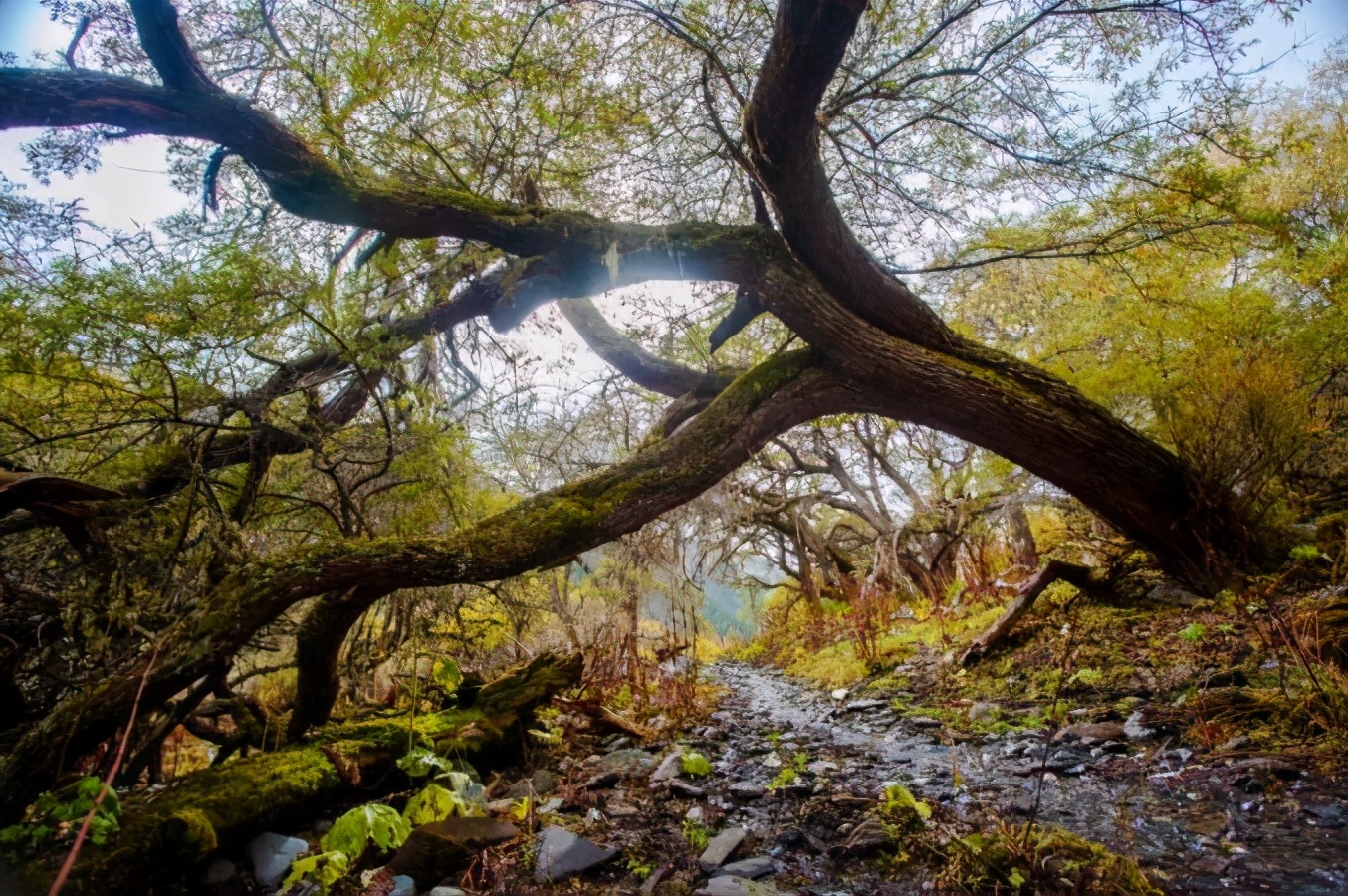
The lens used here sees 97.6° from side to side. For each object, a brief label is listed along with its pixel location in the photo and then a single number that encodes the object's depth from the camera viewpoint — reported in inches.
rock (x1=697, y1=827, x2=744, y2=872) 100.7
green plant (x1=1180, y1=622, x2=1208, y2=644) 168.7
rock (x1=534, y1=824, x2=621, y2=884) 99.6
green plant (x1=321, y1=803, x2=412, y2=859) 89.5
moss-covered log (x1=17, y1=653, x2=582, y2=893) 98.3
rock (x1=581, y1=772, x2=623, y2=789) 144.6
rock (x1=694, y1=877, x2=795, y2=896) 89.8
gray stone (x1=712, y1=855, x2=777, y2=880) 95.6
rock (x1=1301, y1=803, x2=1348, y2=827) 85.8
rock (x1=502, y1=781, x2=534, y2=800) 141.8
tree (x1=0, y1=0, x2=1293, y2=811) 131.9
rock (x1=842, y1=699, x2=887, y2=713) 222.8
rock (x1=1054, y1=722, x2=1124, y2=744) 138.8
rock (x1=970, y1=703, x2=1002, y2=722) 177.5
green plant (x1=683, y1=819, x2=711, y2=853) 109.1
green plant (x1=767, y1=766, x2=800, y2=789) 137.2
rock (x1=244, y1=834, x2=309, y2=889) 109.5
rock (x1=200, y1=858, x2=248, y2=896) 105.0
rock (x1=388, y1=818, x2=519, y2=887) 99.3
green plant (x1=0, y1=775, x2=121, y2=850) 89.8
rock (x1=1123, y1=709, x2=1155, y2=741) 133.6
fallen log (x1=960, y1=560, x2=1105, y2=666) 222.2
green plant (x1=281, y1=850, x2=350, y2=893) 87.1
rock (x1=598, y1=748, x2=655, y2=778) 157.8
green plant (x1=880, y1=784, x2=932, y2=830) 104.9
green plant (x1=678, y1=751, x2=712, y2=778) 149.1
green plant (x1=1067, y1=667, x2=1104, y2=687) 173.2
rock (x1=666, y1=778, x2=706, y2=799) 135.8
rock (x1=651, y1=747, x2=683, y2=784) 148.9
